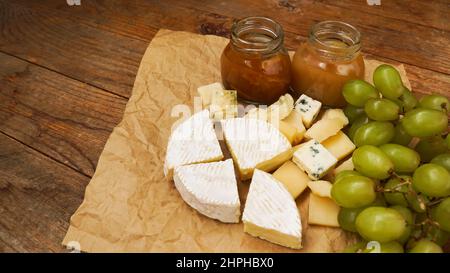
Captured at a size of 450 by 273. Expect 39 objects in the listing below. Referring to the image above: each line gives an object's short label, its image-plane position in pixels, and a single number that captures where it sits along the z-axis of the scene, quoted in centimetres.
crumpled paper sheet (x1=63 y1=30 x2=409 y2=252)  44
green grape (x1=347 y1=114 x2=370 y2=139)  50
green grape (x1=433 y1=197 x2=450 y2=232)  40
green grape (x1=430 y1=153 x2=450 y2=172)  43
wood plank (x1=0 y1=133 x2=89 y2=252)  45
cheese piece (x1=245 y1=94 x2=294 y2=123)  51
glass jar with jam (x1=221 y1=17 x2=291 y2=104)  50
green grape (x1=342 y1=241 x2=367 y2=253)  42
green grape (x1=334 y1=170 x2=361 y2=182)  44
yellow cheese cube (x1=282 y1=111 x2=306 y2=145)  51
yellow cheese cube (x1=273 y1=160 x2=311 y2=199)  47
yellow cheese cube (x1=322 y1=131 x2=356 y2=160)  49
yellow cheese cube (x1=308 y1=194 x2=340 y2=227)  45
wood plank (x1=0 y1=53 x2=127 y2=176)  51
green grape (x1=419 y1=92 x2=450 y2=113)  45
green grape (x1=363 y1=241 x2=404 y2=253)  41
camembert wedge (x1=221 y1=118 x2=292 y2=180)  48
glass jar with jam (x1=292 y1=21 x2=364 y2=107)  50
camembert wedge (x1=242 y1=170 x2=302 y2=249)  43
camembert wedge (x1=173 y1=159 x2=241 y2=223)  45
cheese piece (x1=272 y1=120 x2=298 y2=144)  50
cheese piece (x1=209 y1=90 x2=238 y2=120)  52
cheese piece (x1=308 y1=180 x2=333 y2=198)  45
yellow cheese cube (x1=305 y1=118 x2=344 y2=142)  50
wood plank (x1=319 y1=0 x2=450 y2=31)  65
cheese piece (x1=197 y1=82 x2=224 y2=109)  53
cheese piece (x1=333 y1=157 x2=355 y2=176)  48
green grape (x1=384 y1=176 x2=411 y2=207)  42
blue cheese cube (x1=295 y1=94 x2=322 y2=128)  51
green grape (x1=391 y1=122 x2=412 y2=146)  46
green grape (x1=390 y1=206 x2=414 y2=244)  40
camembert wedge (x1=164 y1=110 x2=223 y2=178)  48
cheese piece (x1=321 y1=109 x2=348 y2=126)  51
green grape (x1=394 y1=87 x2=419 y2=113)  47
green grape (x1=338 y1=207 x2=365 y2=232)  43
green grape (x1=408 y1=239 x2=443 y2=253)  39
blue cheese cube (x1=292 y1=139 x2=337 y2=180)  47
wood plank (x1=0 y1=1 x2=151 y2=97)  58
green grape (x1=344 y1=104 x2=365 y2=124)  50
